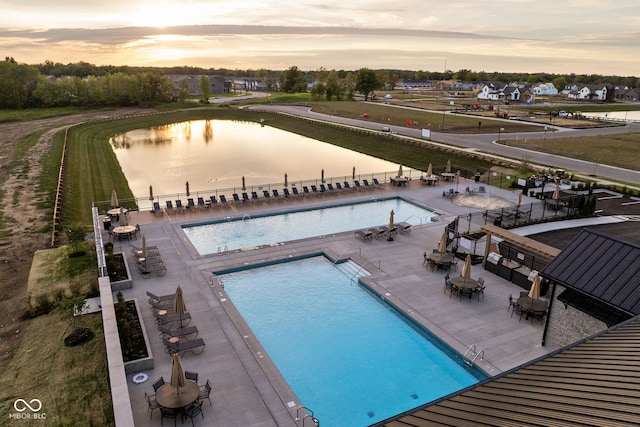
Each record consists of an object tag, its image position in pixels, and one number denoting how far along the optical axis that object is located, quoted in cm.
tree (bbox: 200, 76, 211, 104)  11669
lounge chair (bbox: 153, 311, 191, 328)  1480
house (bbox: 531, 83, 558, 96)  16812
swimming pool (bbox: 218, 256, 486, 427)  1273
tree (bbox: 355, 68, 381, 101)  12144
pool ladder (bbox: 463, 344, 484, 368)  1373
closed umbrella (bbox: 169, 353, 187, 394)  1130
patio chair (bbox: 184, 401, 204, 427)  1126
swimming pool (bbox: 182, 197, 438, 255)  2378
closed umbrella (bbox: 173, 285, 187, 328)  1475
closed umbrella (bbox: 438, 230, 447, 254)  1922
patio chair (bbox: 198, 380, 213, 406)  1162
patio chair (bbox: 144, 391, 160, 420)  1137
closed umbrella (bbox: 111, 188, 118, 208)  2588
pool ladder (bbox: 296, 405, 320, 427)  1137
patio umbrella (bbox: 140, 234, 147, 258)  1947
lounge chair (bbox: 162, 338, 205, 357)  1361
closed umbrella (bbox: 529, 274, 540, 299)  1557
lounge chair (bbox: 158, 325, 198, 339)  1430
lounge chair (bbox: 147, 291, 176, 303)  1589
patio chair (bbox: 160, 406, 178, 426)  1126
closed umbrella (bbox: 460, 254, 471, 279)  1741
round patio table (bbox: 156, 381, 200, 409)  1111
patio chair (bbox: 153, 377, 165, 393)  1165
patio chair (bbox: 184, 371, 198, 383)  1209
